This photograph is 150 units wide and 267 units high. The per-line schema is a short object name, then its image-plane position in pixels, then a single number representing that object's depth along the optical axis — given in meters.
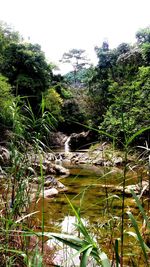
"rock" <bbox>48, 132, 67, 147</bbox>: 16.55
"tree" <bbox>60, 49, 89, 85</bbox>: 27.85
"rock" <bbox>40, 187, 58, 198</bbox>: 4.96
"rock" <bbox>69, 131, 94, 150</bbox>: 15.89
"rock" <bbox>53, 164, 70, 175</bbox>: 7.72
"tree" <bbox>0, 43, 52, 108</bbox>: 13.92
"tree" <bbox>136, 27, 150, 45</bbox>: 13.90
